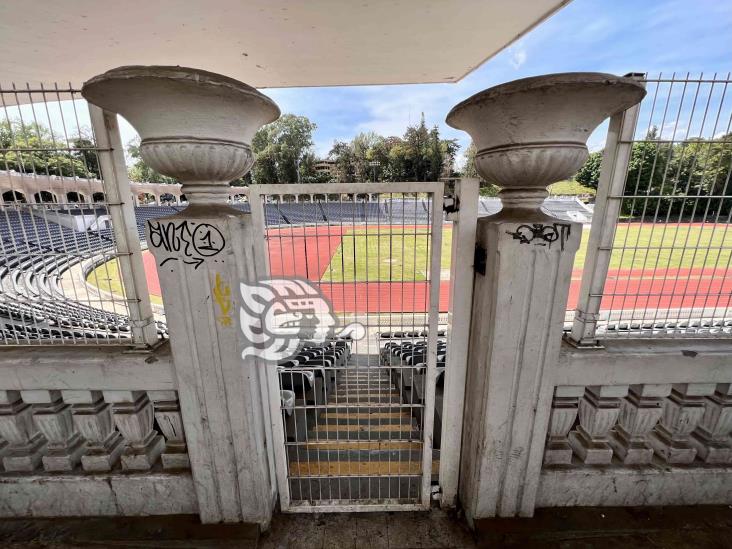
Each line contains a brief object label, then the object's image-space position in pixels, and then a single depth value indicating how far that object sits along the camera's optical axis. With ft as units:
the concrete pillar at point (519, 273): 4.43
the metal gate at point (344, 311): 5.77
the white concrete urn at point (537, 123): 4.20
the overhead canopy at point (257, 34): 8.44
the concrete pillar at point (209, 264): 4.40
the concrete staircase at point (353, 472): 7.10
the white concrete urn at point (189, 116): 4.13
